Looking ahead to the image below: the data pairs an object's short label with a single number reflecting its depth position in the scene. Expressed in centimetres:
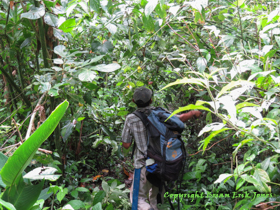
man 249
